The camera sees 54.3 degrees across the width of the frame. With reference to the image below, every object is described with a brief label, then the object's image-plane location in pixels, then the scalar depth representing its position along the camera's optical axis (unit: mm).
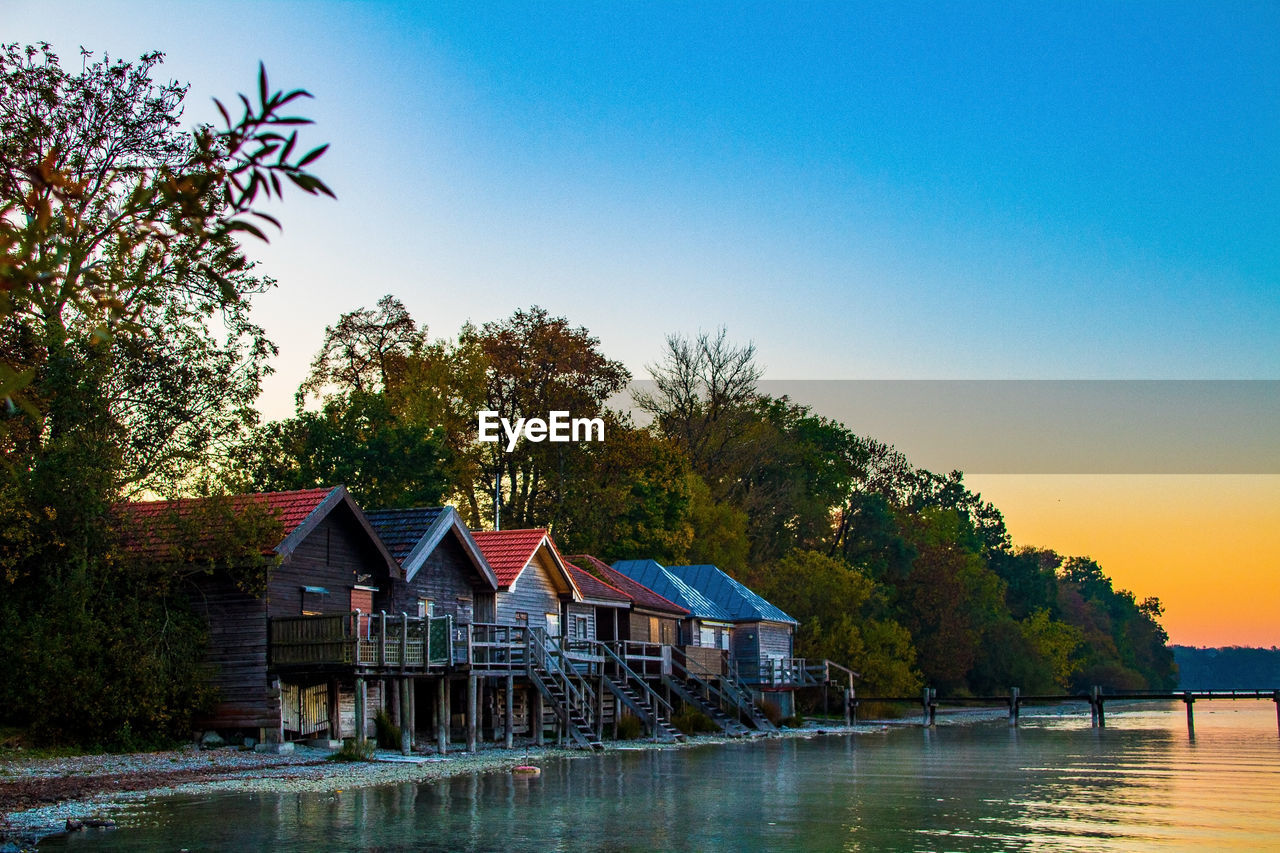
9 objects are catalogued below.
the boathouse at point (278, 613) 30172
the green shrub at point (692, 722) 45188
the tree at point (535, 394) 62750
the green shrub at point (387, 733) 32688
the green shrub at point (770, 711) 54188
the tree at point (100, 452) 28109
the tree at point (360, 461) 52688
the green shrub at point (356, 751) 29156
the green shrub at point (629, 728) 41156
